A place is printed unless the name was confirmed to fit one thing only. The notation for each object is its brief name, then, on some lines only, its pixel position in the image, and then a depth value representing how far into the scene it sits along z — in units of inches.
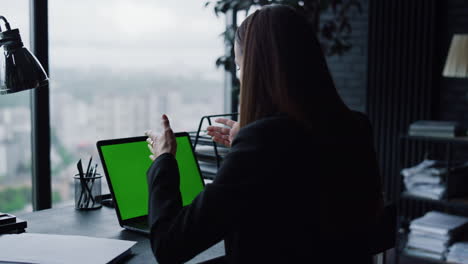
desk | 57.1
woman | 44.4
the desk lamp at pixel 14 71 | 60.6
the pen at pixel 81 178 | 73.3
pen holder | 73.4
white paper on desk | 51.1
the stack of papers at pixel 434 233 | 132.0
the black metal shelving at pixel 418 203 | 132.0
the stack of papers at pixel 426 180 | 134.9
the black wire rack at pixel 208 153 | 85.9
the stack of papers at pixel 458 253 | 127.9
